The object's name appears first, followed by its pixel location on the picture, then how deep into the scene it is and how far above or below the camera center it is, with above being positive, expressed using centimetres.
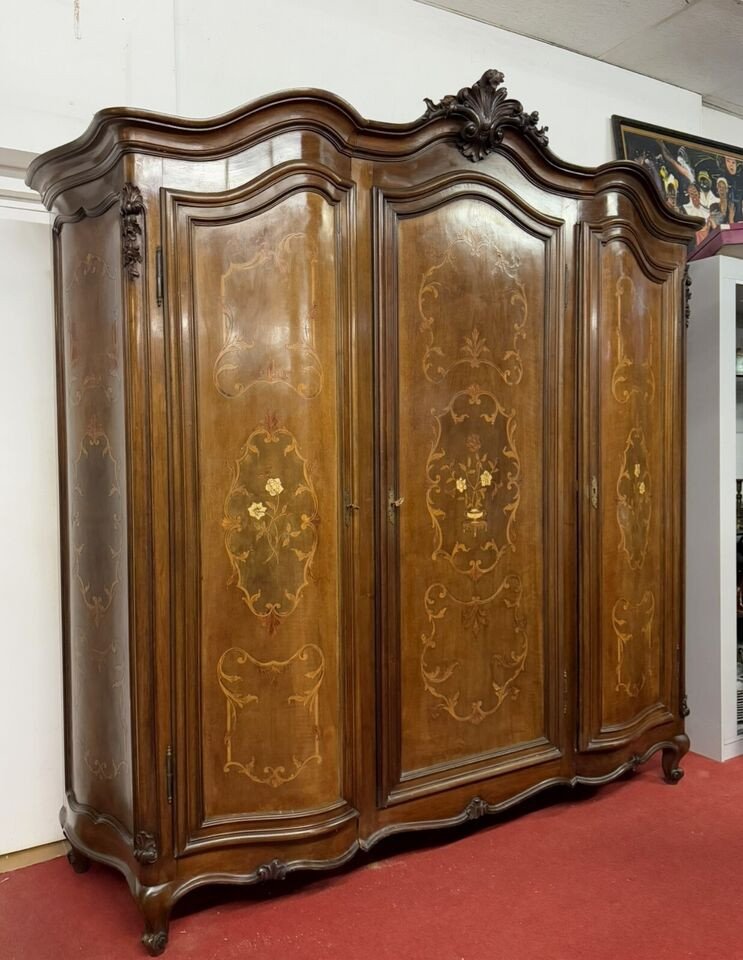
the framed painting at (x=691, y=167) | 333 +124
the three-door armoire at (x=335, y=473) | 193 -4
